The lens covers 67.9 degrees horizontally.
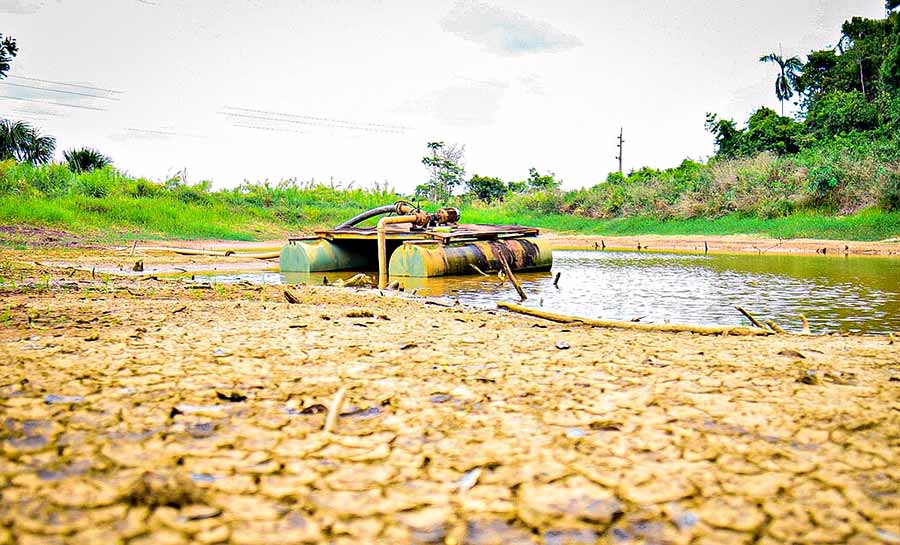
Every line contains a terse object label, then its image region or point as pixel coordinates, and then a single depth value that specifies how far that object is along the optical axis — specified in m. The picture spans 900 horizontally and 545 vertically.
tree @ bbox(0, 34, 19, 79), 19.56
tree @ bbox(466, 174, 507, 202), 45.41
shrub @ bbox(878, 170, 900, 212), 19.66
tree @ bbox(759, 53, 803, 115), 37.50
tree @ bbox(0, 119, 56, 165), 29.20
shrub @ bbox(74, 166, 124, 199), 23.30
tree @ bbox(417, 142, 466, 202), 42.84
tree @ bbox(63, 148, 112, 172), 30.95
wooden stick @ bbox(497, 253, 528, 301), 7.67
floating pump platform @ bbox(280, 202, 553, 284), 11.09
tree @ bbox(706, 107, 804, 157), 30.06
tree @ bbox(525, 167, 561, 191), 42.91
